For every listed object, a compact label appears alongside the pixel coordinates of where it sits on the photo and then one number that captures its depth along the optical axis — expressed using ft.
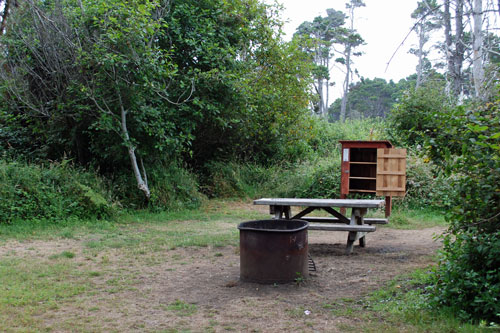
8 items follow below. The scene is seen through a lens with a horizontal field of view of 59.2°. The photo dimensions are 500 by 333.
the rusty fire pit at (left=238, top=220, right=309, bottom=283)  17.06
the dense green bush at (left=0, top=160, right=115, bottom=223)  30.71
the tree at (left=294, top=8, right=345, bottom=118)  138.21
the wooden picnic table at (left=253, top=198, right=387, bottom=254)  22.95
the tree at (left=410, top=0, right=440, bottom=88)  104.53
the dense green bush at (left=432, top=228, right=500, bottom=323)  12.08
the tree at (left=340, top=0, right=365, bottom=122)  132.26
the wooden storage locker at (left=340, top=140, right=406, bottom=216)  35.88
